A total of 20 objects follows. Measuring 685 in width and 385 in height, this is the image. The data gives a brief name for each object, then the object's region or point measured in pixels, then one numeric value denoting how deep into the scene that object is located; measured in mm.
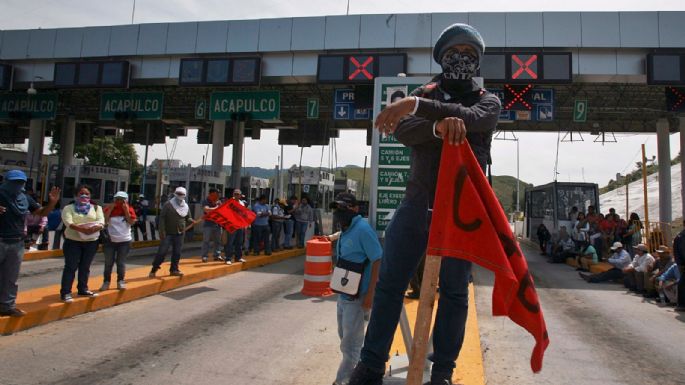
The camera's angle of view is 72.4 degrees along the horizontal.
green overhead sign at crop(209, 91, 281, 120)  16781
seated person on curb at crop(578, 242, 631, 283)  12133
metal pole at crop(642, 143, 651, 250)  11805
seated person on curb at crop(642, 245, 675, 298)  9824
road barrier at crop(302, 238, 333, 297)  6078
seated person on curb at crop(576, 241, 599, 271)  14909
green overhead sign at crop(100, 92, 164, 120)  17953
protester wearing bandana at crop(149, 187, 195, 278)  9531
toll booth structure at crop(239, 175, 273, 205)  26172
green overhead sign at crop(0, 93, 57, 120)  19281
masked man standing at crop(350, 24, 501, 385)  2299
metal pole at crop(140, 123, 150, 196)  21950
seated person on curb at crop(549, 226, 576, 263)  16828
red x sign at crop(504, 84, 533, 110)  14734
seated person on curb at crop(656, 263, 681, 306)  8930
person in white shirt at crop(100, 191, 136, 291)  8075
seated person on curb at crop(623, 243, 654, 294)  10328
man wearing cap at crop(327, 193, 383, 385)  3721
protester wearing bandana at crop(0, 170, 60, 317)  5910
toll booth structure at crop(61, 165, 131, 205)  22406
